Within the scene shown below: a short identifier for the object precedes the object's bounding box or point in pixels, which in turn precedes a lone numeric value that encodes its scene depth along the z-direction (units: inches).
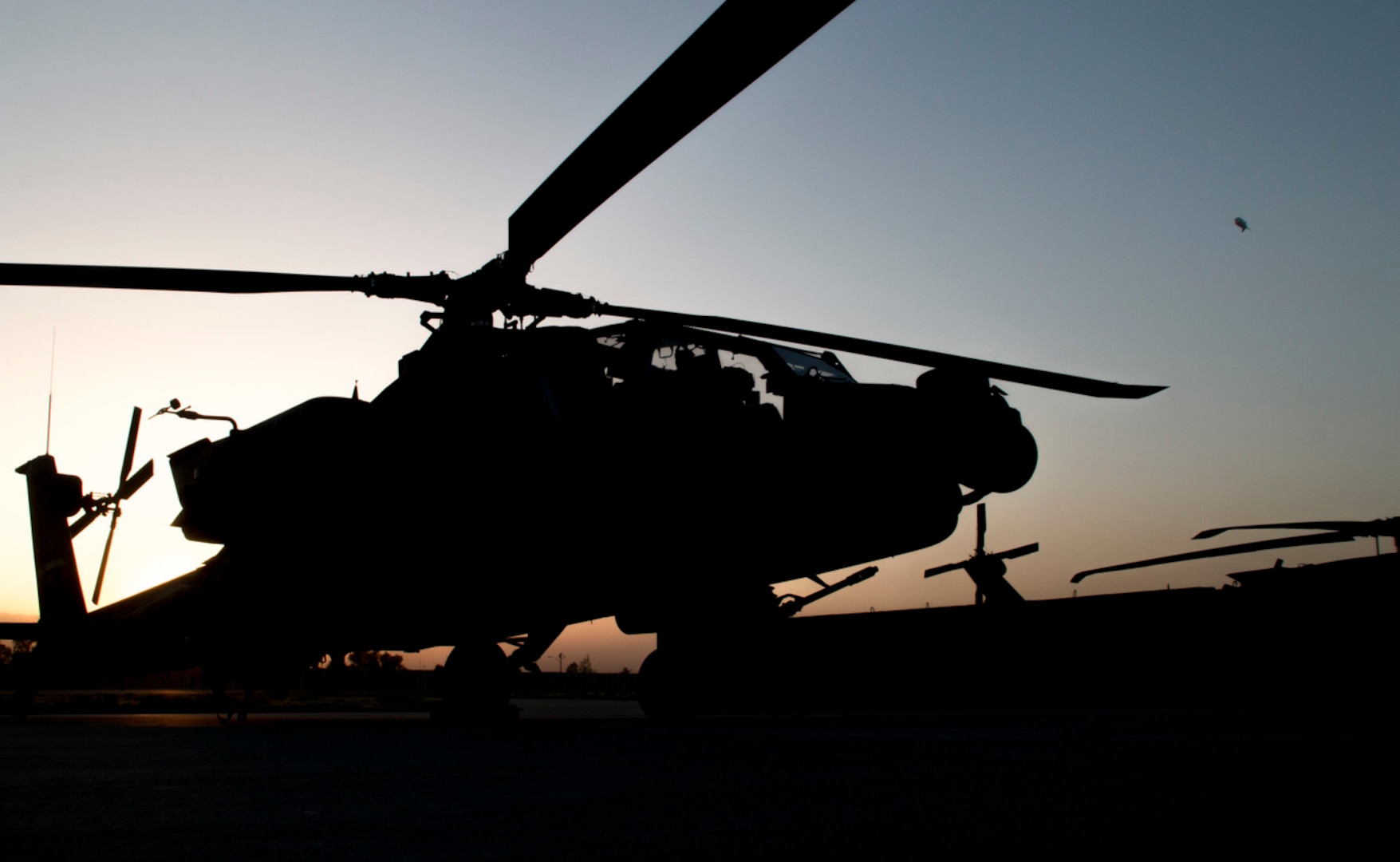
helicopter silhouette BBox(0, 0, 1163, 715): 266.5
